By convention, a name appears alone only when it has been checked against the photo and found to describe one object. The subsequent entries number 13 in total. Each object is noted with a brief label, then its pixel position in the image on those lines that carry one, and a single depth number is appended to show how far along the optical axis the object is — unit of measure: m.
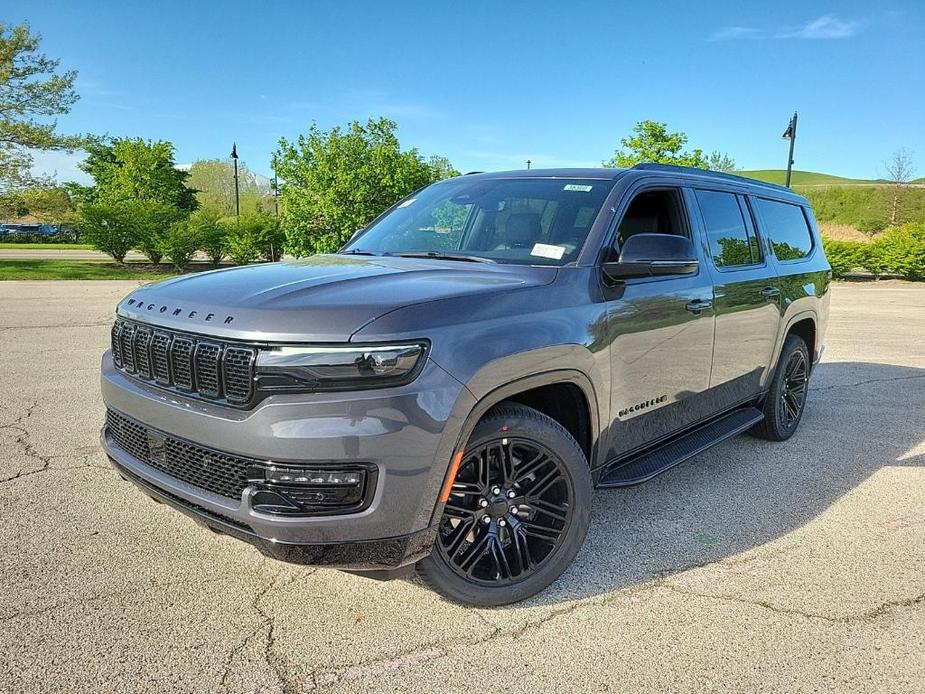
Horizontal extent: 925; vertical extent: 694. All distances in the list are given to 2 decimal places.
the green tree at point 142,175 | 35.66
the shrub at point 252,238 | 26.12
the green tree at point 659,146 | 25.00
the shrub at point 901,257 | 27.86
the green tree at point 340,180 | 21.78
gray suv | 2.45
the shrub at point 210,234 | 26.14
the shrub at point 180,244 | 25.33
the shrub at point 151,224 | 26.06
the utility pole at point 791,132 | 24.73
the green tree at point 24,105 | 24.58
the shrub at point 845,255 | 28.41
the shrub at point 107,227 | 25.83
